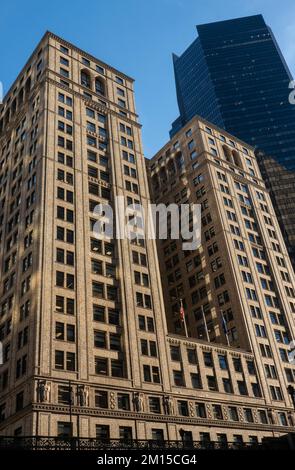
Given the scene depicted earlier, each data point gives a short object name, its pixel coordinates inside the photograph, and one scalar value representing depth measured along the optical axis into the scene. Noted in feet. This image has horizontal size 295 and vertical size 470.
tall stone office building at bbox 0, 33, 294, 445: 173.27
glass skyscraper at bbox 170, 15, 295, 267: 451.12
